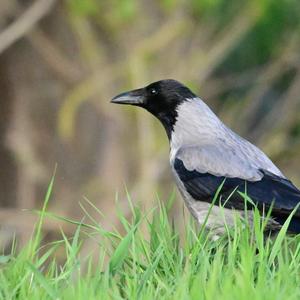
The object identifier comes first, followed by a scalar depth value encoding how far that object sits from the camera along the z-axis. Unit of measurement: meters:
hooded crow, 6.68
